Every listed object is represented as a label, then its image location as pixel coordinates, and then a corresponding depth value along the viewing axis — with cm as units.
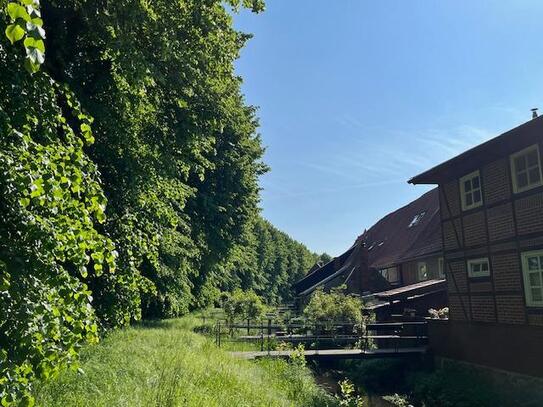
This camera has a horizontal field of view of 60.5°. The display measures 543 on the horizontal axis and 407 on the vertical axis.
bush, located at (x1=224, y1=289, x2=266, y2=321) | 2486
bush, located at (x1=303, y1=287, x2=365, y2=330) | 1959
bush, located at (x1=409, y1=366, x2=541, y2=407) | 1216
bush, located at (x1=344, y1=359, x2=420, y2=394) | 1700
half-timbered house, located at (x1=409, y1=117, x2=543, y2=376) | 1249
